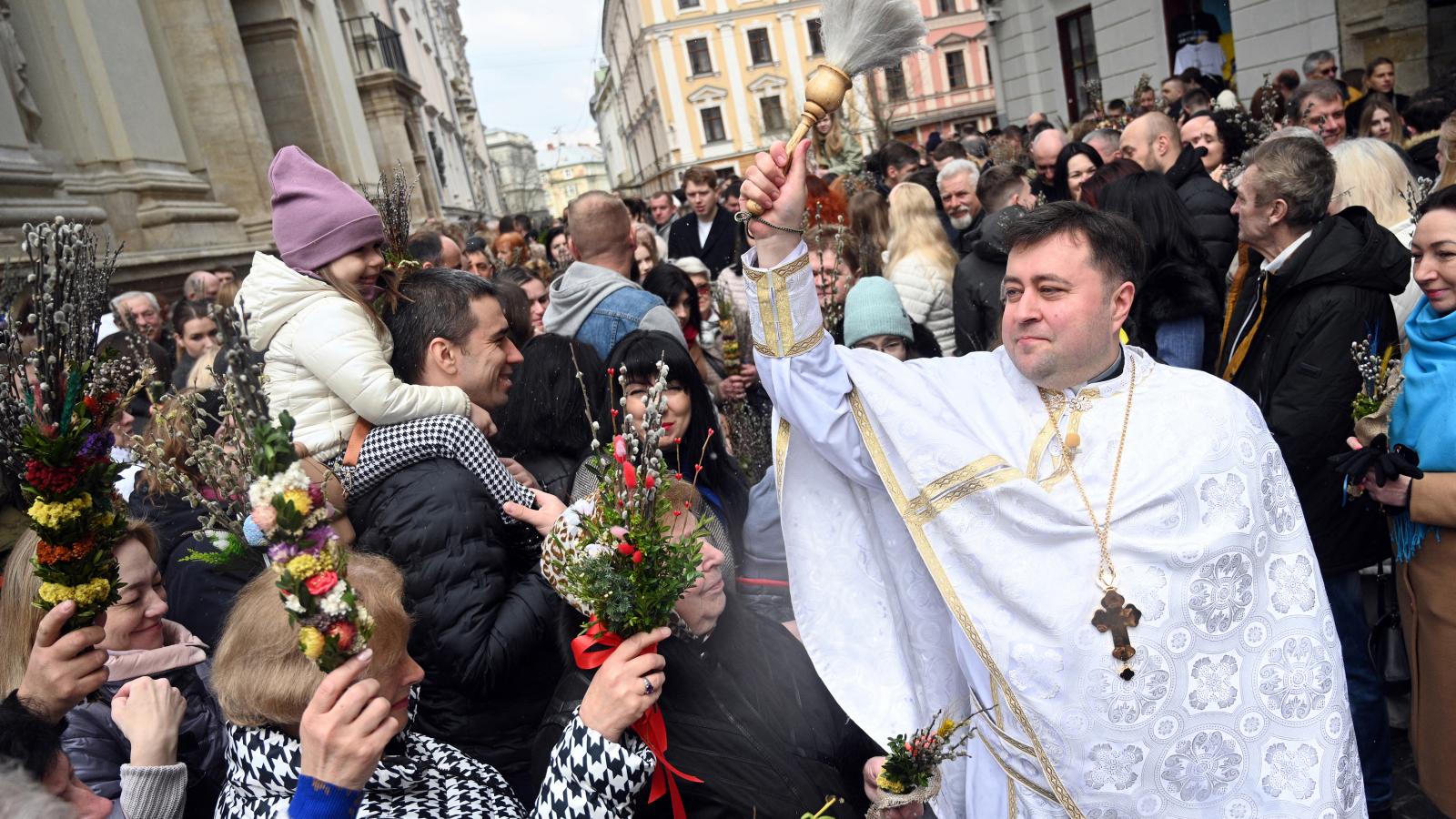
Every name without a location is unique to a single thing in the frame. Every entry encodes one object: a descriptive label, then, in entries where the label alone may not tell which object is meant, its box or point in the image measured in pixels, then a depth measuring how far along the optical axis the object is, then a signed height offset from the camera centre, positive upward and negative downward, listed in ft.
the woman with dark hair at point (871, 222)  21.87 -0.25
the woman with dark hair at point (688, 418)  10.86 -1.92
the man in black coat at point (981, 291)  16.03 -1.71
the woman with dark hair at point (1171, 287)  13.52 -1.93
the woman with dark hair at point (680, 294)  18.75 -0.83
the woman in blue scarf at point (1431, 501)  9.21 -3.80
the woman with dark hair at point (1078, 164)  19.98 +0.04
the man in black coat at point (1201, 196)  15.55 -0.88
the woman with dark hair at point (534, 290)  21.12 -0.22
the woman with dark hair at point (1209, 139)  19.86 +0.03
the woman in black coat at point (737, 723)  6.89 -3.61
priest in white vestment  7.14 -2.77
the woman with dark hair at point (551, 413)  11.05 -1.51
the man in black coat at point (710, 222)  27.63 +0.60
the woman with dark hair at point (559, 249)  31.26 +0.89
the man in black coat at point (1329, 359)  10.68 -2.66
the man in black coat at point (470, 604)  7.68 -2.53
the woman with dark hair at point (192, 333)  19.30 +0.38
